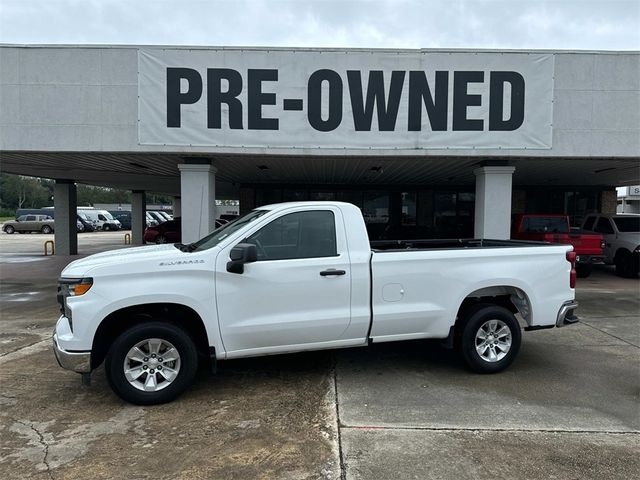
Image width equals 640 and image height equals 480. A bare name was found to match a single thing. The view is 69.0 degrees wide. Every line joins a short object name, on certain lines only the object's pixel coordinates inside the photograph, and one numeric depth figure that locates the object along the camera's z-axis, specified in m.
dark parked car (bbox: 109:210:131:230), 49.72
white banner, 9.20
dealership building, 9.12
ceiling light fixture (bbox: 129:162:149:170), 12.33
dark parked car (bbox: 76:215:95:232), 41.69
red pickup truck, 12.32
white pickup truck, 4.34
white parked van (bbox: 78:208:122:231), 43.97
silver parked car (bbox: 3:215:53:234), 37.34
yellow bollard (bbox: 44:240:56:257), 20.41
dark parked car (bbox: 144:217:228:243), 23.05
